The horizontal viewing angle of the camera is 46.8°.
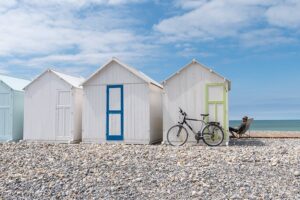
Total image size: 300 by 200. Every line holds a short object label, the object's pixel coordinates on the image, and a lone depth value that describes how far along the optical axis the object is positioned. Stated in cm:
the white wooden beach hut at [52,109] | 1368
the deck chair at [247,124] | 1386
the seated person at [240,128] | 1380
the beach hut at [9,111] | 1455
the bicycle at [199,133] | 1198
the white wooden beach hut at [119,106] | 1270
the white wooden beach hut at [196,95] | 1208
